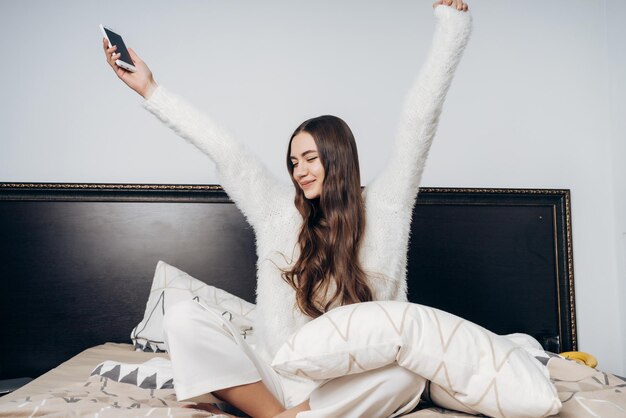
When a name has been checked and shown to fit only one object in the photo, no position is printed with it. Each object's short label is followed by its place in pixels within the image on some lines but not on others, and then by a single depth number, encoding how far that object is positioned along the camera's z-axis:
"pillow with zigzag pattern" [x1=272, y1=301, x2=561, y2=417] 1.13
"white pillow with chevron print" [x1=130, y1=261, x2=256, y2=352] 2.27
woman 1.61
